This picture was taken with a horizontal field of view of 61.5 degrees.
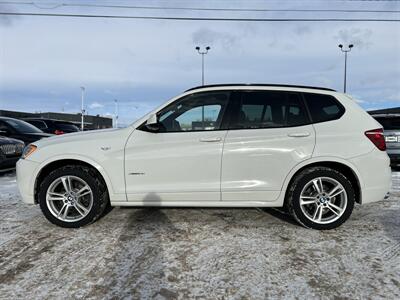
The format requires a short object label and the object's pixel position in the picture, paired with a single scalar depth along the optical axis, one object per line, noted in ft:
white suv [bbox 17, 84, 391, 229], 13.48
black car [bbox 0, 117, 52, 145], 32.07
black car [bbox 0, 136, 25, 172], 26.13
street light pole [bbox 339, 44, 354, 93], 89.81
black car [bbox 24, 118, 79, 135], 44.04
